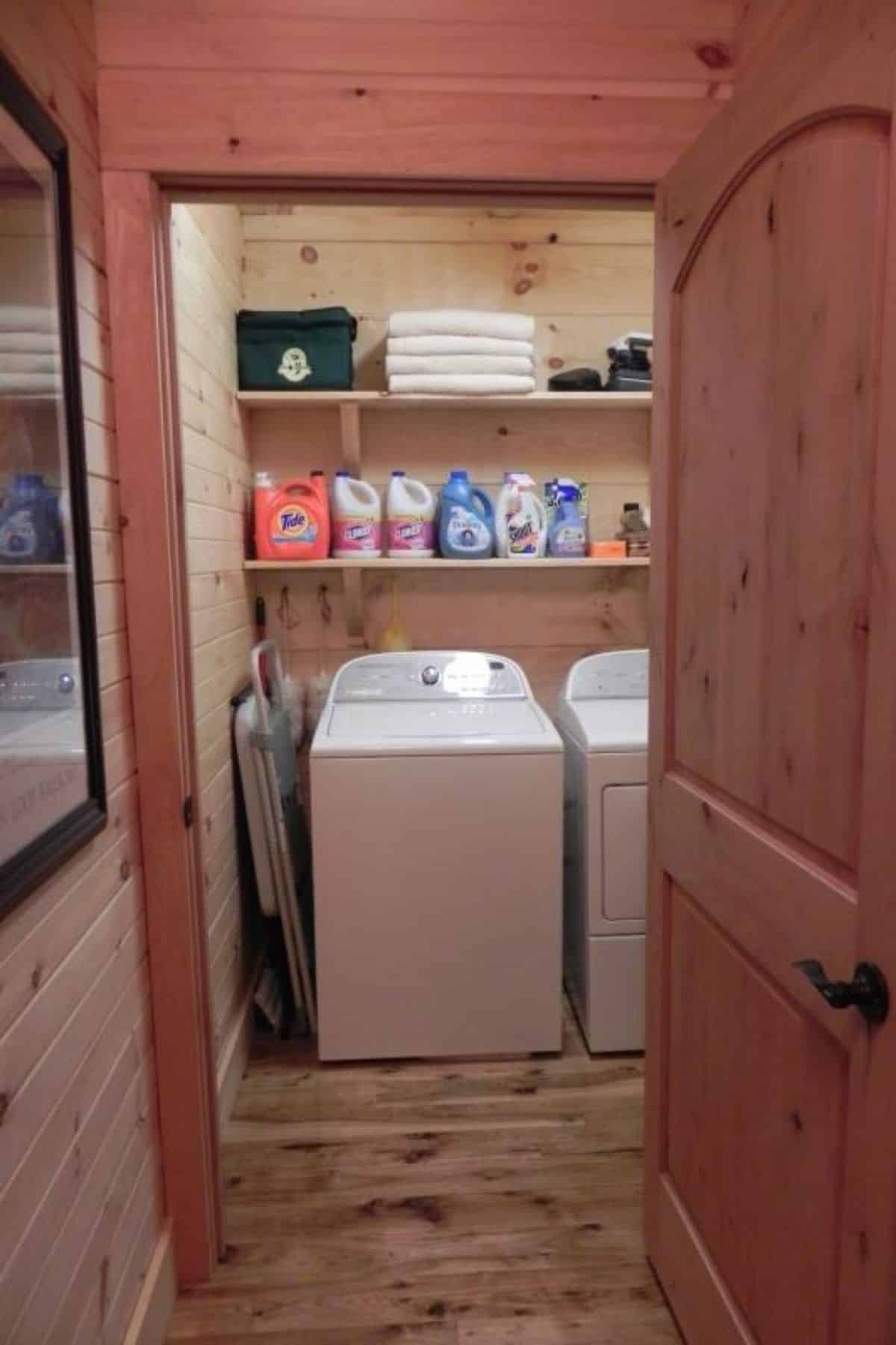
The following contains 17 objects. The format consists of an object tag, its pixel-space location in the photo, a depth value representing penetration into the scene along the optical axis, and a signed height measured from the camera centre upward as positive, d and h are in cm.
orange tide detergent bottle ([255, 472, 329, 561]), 256 +18
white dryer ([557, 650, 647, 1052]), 225 -78
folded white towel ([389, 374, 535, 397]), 245 +56
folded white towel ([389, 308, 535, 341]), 243 +72
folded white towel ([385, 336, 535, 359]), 243 +66
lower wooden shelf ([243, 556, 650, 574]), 255 +5
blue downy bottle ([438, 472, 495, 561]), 260 +16
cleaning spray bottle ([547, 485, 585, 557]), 265 +15
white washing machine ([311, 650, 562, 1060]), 218 -79
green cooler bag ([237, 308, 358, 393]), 247 +66
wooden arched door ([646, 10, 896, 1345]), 87 -14
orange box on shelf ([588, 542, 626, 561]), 268 +8
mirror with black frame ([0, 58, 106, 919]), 95 +6
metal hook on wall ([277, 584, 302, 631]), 279 -10
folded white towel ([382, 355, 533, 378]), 244 +61
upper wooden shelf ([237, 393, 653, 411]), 248 +53
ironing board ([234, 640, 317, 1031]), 230 -64
